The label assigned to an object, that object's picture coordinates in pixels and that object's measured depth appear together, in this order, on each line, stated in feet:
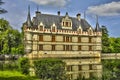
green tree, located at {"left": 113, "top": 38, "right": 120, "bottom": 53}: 234.17
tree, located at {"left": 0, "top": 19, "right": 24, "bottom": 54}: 205.98
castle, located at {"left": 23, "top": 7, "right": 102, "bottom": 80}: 146.92
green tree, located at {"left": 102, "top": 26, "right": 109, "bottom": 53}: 225.76
